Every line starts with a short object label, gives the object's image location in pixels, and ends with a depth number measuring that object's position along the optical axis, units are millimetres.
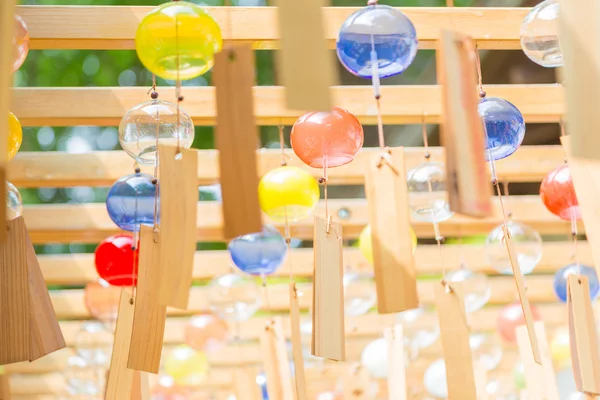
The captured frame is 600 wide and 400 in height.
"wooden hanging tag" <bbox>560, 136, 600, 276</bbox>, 1320
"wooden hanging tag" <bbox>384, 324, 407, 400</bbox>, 1681
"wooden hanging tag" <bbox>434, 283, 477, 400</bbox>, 1500
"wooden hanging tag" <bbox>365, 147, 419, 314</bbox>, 1384
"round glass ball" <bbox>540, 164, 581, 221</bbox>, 1773
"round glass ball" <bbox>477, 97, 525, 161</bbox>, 1574
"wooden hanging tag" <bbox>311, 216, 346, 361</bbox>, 1425
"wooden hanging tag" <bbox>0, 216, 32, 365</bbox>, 1374
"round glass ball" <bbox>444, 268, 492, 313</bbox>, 2089
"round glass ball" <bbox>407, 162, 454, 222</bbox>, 1763
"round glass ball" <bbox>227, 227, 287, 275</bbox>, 1886
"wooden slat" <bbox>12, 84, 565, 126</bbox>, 1921
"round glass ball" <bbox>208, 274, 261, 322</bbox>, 2051
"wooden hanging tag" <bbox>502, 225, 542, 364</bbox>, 1432
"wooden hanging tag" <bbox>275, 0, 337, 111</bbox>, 1133
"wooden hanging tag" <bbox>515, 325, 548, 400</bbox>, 1730
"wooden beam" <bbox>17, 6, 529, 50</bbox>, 1777
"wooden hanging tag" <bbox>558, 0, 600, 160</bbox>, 1114
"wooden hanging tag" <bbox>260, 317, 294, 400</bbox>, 1736
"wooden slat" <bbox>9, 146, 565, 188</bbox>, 2084
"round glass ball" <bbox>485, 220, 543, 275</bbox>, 1995
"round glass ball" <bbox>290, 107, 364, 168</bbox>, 1568
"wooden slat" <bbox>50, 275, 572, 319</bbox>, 2756
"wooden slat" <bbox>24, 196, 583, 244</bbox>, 2251
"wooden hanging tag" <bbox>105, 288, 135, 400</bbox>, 1520
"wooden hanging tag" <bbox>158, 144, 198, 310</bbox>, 1311
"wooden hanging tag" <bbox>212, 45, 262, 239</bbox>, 1252
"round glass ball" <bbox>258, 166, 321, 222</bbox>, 1734
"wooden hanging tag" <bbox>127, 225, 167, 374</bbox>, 1439
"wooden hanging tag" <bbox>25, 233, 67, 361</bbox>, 1394
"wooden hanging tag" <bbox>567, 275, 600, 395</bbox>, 1467
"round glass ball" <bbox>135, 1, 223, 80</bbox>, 1416
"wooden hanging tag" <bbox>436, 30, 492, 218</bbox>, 1246
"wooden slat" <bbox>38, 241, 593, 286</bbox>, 2535
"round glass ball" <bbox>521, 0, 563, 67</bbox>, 1555
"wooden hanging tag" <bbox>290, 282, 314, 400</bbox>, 1546
